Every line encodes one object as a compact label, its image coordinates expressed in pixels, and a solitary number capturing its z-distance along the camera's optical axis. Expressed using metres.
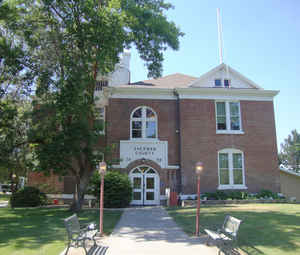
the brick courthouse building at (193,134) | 21.41
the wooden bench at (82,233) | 7.41
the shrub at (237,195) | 20.73
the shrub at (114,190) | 18.47
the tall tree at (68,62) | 15.09
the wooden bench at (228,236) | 7.47
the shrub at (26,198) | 20.05
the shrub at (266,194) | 20.99
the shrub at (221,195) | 20.47
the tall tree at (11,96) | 15.20
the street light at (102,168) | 10.55
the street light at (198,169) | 9.56
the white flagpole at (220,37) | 24.43
